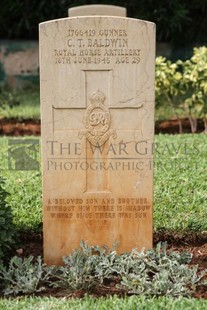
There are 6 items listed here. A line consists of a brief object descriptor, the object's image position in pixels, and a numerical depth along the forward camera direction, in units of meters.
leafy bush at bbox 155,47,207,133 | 7.46
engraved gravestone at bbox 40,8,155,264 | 3.68
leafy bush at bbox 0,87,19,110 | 9.56
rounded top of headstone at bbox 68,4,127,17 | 4.07
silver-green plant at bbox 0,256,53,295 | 3.48
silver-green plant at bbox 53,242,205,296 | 3.40
